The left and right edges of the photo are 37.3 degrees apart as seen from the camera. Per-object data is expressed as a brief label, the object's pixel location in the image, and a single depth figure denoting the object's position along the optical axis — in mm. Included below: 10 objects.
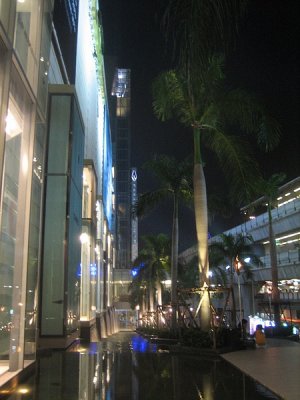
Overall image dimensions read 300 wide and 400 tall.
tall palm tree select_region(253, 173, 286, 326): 28703
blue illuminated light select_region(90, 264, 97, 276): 25736
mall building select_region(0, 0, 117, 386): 9156
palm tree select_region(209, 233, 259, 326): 38375
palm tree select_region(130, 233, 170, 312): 43500
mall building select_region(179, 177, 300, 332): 41875
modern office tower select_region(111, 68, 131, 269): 111812
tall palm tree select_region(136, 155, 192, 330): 22766
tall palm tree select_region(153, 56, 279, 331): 16891
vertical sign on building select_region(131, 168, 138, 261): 115750
